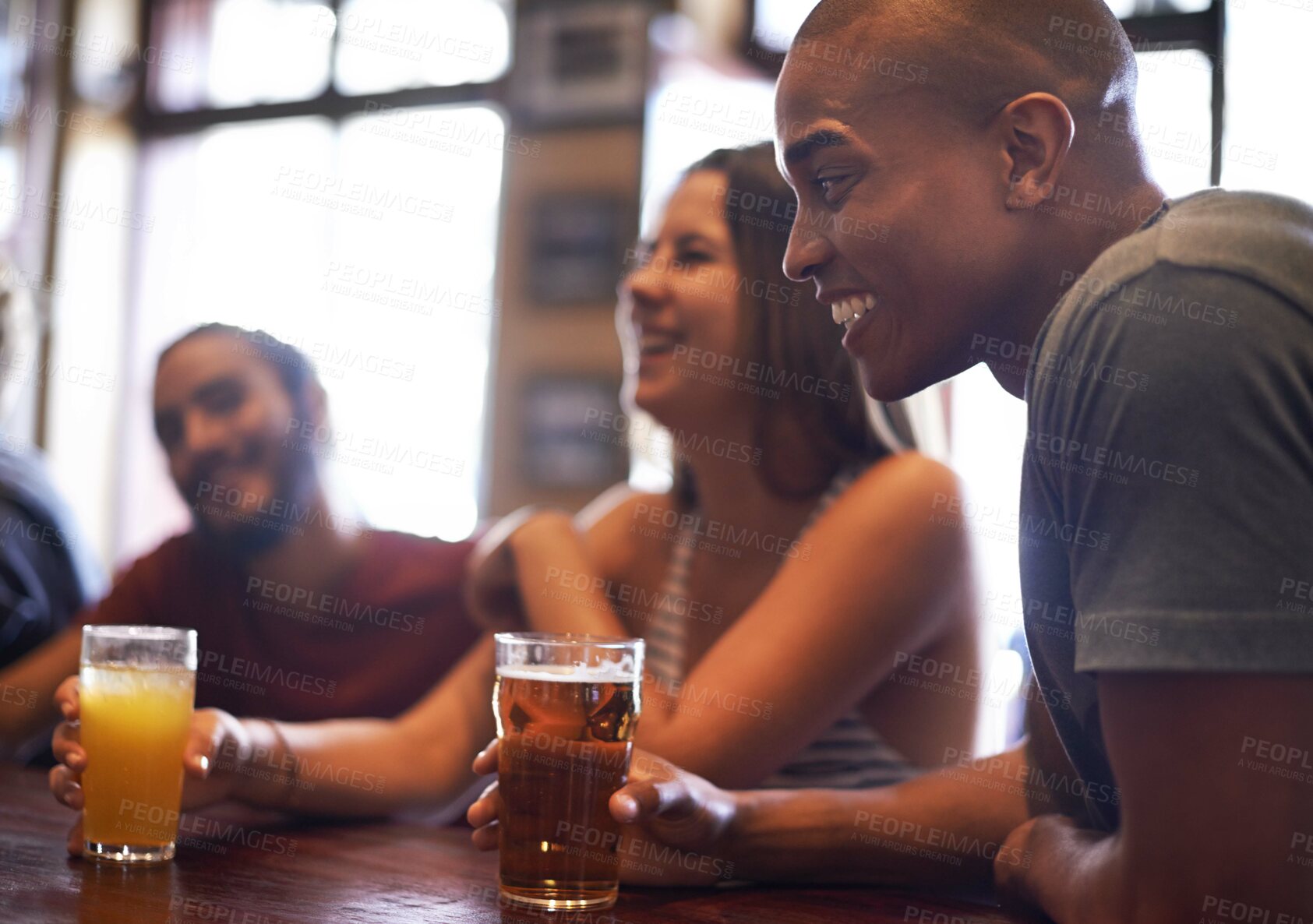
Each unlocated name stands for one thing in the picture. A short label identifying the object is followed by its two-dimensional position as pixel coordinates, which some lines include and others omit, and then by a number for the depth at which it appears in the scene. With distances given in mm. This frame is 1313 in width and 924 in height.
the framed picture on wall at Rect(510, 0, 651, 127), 4875
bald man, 718
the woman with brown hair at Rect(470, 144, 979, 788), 1261
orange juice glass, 1059
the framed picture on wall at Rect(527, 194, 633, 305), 4938
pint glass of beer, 915
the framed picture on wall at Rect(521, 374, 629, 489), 4898
